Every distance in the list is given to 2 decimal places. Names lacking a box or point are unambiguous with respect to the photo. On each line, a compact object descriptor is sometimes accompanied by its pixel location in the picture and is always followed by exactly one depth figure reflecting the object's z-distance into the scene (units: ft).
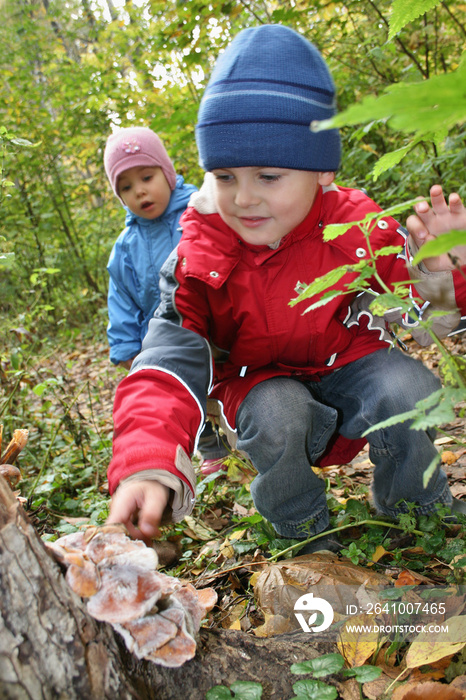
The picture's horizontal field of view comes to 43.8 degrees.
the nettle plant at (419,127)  0.77
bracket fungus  1.31
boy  2.04
